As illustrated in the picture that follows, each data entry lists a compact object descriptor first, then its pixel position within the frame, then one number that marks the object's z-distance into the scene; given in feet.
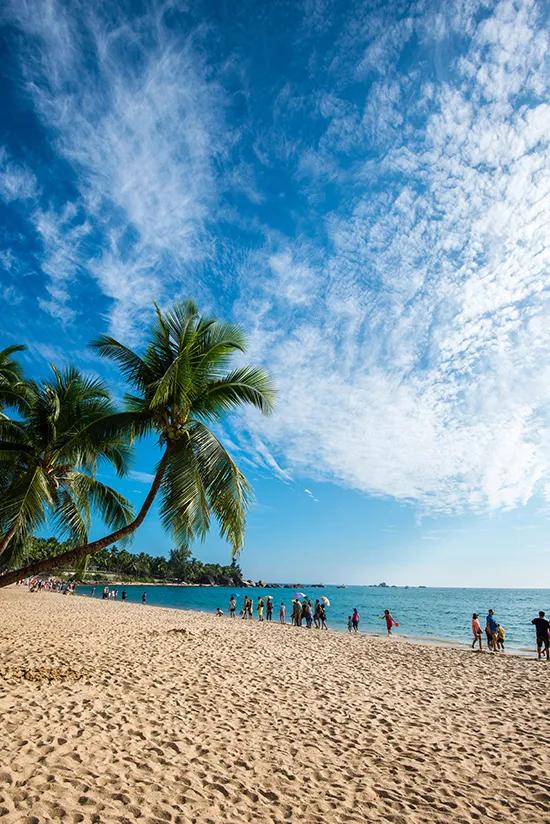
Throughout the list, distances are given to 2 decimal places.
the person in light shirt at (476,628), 58.67
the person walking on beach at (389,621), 72.90
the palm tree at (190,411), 27.35
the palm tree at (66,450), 30.78
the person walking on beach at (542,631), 49.44
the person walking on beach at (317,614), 77.89
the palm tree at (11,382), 35.01
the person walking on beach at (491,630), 56.53
